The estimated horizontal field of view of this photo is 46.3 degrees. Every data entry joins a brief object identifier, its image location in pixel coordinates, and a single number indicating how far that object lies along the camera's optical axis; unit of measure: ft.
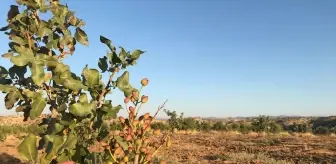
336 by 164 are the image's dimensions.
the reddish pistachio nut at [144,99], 6.26
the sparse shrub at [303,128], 113.17
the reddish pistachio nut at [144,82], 6.35
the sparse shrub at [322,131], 102.97
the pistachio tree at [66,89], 6.32
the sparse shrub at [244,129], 104.88
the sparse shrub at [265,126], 107.76
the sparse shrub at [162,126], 100.82
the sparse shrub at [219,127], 112.27
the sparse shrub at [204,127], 109.73
